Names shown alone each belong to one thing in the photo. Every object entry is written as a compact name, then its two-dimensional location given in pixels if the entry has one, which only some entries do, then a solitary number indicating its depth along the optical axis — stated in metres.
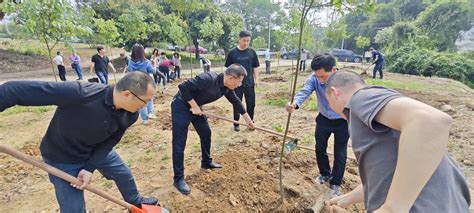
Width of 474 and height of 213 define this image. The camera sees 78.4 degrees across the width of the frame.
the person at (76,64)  11.97
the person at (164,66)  12.38
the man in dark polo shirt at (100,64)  9.04
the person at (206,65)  12.93
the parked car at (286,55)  32.83
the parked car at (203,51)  31.71
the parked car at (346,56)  31.59
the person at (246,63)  5.25
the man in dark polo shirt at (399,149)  0.95
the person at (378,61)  13.92
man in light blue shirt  2.84
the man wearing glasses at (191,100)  3.25
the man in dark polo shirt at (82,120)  1.94
